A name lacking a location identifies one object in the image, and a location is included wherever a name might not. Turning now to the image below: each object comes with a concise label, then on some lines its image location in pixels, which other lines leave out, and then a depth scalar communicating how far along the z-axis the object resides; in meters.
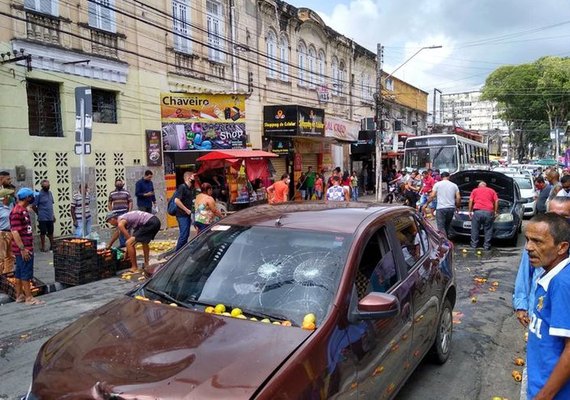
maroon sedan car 2.19
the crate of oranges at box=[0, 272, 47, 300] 7.16
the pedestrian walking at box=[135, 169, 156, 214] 11.57
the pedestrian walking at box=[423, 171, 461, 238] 10.84
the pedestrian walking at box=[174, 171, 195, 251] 9.59
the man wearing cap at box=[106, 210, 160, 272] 8.59
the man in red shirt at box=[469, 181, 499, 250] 10.41
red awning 14.77
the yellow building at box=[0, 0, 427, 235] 11.08
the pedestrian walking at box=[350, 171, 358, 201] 22.80
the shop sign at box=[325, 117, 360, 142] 22.83
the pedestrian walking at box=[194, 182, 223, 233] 9.09
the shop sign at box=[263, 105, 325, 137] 19.42
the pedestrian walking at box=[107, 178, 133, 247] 10.73
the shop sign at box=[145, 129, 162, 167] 14.44
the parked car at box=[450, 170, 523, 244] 11.17
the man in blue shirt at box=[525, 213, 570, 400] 2.11
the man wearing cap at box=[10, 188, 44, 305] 6.62
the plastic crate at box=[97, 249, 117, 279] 8.31
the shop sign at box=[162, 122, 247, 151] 15.09
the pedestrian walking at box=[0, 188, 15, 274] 7.44
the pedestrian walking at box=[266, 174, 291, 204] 12.95
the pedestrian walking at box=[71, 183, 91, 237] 11.33
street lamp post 23.20
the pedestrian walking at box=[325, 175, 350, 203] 12.96
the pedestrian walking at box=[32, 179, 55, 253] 10.42
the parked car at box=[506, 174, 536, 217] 16.78
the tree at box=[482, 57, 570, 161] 47.41
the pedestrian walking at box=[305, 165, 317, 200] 21.61
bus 22.50
